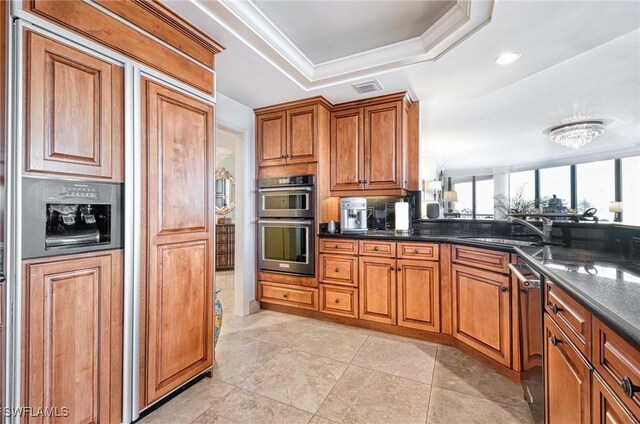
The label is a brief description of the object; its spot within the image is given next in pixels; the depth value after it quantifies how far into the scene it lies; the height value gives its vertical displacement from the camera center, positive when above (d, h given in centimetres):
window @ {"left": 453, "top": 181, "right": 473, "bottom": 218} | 1052 +49
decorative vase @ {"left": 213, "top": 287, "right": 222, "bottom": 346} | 220 -86
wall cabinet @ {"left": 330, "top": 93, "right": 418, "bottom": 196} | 295 +72
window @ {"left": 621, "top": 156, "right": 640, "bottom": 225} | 662 +54
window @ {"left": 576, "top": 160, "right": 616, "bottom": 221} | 715 +68
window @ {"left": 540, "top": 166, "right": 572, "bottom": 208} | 804 +83
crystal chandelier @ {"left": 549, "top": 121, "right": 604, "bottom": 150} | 450 +131
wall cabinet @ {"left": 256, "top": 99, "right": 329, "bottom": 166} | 306 +93
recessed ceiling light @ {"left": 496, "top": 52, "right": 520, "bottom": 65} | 212 +120
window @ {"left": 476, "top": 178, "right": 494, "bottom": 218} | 984 +49
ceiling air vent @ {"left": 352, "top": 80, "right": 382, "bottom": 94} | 267 +124
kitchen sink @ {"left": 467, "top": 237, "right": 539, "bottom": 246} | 210 -24
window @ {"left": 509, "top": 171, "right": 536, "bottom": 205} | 888 +89
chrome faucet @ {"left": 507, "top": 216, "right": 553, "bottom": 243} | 203 -13
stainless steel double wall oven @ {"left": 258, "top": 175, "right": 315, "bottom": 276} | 305 -13
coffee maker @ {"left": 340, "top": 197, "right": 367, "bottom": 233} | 307 -2
